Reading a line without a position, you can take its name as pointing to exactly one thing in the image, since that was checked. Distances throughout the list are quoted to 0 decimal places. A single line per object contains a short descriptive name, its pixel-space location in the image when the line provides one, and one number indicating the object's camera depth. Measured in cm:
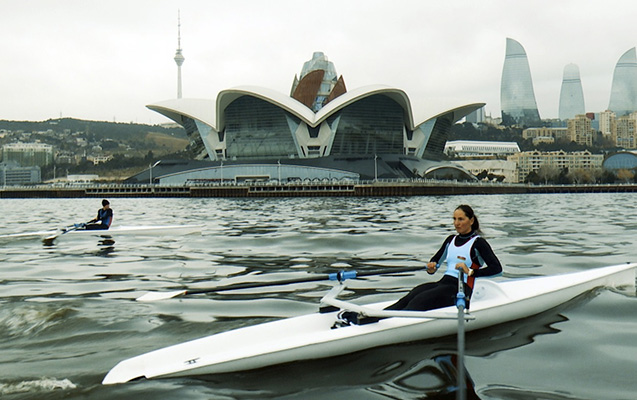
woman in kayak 667
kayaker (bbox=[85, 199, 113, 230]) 1836
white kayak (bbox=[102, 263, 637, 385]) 558
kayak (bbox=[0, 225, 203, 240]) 1800
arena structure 8725
